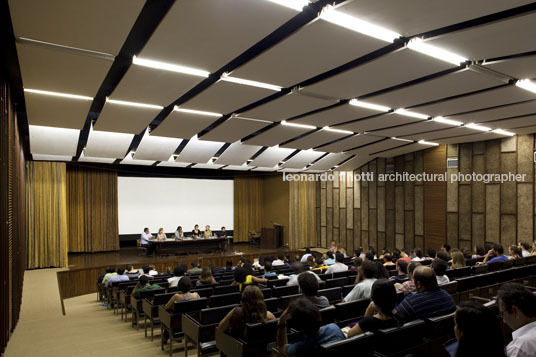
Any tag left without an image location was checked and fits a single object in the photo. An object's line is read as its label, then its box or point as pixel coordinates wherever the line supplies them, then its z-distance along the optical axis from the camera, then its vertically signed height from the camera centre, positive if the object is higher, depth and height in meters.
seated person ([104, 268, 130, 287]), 7.23 -2.15
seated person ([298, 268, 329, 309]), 3.14 -1.03
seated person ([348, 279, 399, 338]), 2.58 -1.06
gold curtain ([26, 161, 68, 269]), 10.93 -1.19
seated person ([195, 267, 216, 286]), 5.83 -1.73
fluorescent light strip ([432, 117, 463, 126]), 8.00 +1.32
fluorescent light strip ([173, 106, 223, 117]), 6.63 +1.34
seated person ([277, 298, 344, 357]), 2.24 -1.05
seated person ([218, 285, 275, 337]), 3.03 -1.22
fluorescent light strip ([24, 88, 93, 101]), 5.50 +1.43
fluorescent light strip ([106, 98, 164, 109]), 6.05 +1.37
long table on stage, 12.03 -2.54
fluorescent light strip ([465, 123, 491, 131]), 8.61 +1.26
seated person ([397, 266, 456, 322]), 2.95 -1.12
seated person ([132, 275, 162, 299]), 5.51 -1.82
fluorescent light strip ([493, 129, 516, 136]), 9.13 +1.17
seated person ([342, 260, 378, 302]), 3.91 -1.26
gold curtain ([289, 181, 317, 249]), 15.65 -1.79
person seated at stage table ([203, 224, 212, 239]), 13.27 -2.20
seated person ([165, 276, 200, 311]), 4.36 -1.54
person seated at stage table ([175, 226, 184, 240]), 12.51 -2.11
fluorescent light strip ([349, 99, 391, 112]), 6.52 +1.43
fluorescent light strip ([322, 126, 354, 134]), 8.87 +1.24
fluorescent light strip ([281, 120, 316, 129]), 8.04 +1.28
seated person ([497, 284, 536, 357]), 1.98 -0.89
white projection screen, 14.06 -1.14
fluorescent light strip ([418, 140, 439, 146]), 10.80 +1.07
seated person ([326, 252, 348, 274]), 6.59 -1.82
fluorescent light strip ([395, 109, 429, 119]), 7.31 +1.38
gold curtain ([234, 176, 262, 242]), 17.00 -1.50
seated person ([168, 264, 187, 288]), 6.01 -1.79
